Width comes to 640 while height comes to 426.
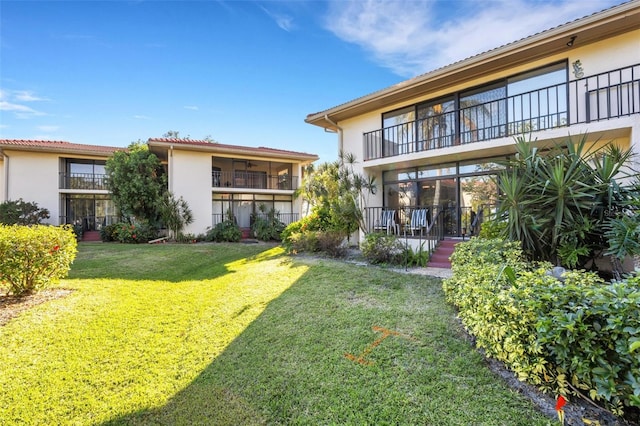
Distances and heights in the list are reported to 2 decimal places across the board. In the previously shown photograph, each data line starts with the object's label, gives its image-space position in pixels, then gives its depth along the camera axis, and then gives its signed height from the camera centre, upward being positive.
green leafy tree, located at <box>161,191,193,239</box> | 17.34 +0.03
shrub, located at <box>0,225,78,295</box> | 5.95 -0.91
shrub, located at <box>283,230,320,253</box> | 11.33 -1.19
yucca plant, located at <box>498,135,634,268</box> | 5.28 +0.14
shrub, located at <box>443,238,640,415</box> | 2.22 -1.06
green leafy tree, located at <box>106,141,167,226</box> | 17.09 +1.79
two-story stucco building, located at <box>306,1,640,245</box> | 7.48 +3.26
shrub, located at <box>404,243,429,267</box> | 8.62 -1.37
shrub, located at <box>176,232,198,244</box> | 17.55 -1.50
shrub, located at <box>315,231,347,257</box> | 10.59 -1.15
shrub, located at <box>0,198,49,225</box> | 16.97 +0.12
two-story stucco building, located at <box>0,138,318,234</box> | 18.36 +2.43
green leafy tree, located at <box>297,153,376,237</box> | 11.82 +0.83
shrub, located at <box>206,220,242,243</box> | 18.06 -1.24
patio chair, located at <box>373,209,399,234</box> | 11.34 -0.45
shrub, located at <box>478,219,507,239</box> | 7.09 -0.47
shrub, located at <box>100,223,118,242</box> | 17.72 -1.14
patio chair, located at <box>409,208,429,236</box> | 10.70 -0.32
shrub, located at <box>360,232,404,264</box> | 8.97 -1.16
